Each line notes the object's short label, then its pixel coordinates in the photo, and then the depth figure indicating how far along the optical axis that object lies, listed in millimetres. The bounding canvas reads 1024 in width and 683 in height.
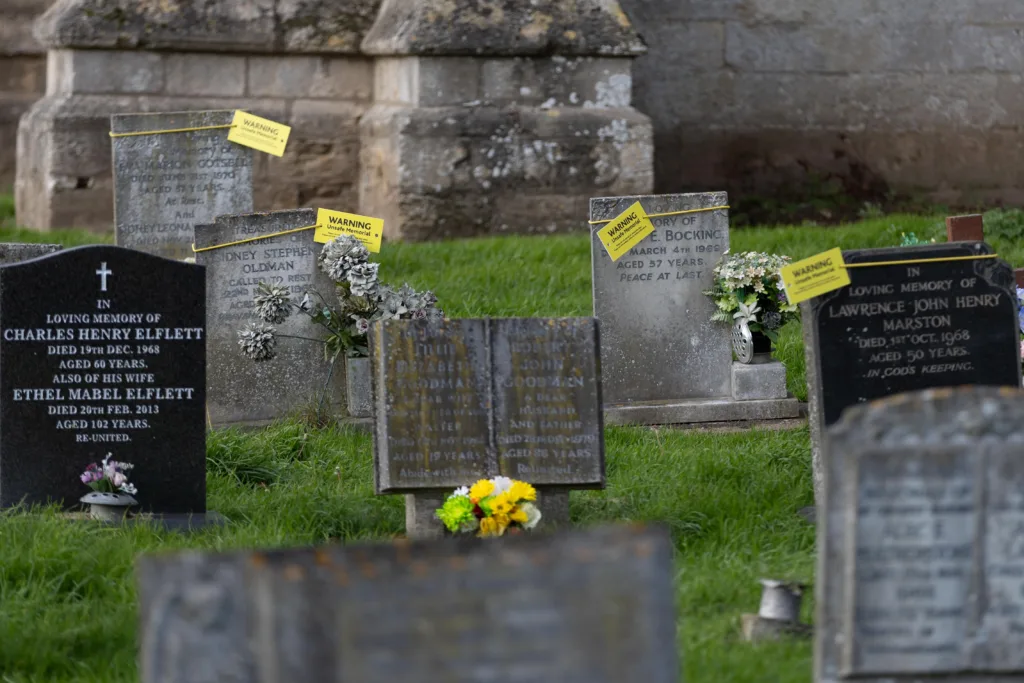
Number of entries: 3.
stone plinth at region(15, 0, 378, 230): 19894
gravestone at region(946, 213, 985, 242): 13883
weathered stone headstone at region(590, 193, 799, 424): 13906
